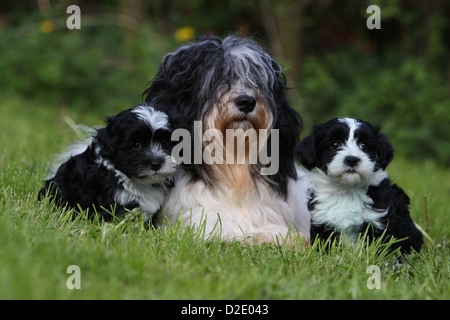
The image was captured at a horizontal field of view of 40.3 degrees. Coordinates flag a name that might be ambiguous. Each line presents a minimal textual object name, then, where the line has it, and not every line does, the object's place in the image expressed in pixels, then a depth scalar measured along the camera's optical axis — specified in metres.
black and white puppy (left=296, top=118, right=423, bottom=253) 3.47
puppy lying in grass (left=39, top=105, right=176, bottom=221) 3.62
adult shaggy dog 3.90
